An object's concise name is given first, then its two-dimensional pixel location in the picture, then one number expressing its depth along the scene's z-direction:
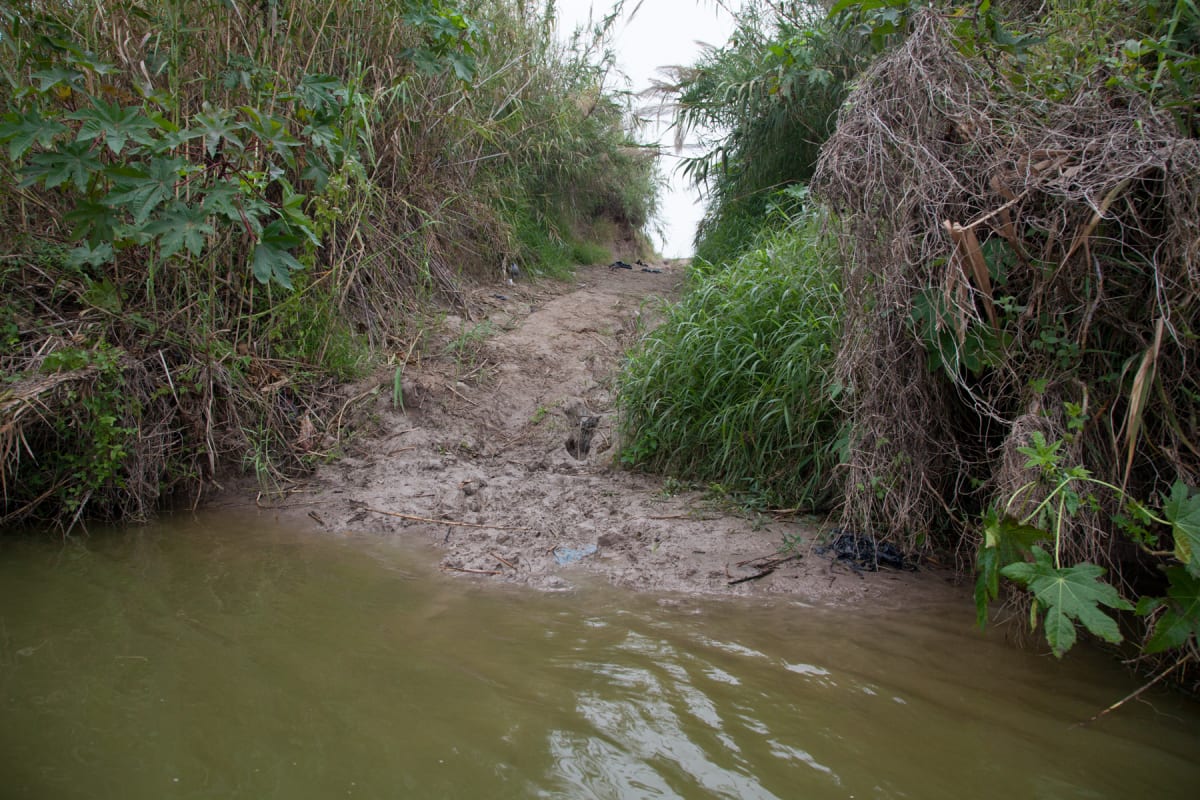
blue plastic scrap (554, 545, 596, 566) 2.96
